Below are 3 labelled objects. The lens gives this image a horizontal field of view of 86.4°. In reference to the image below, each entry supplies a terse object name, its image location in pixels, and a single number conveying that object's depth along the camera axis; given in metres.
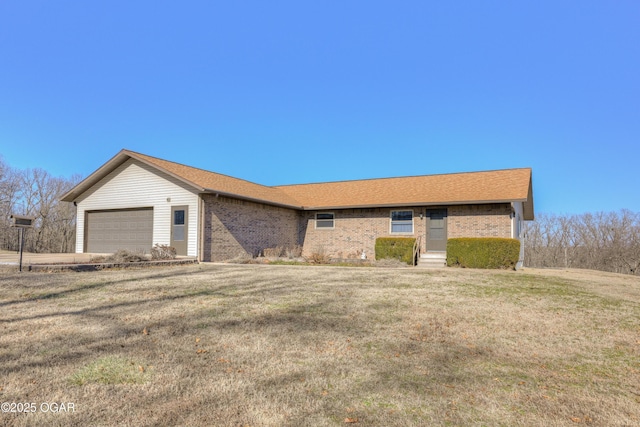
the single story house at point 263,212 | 15.84
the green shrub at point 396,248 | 15.53
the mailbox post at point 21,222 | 9.73
